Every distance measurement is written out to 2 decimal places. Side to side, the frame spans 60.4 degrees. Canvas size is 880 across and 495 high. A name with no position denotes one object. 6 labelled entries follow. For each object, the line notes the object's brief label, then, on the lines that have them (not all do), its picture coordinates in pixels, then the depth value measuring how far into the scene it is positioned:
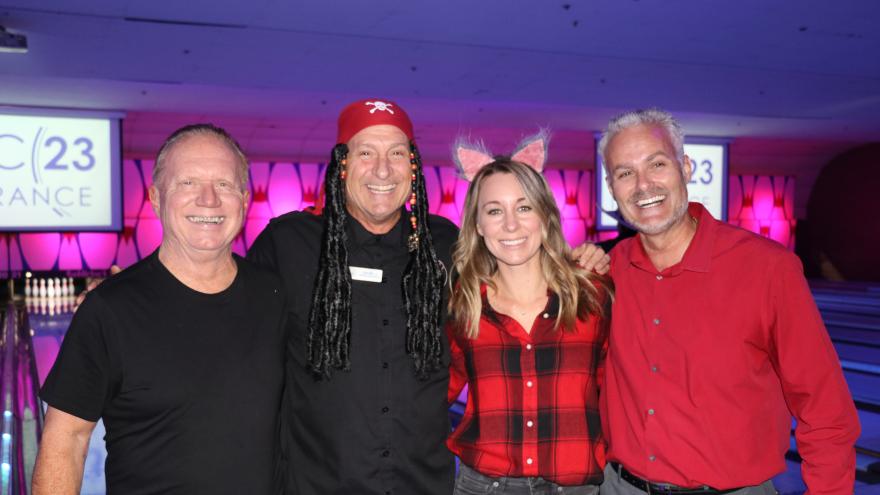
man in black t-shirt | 1.64
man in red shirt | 1.80
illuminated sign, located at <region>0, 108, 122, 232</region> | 9.09
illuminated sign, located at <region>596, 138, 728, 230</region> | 12.38
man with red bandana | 2.08
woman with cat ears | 2.00
